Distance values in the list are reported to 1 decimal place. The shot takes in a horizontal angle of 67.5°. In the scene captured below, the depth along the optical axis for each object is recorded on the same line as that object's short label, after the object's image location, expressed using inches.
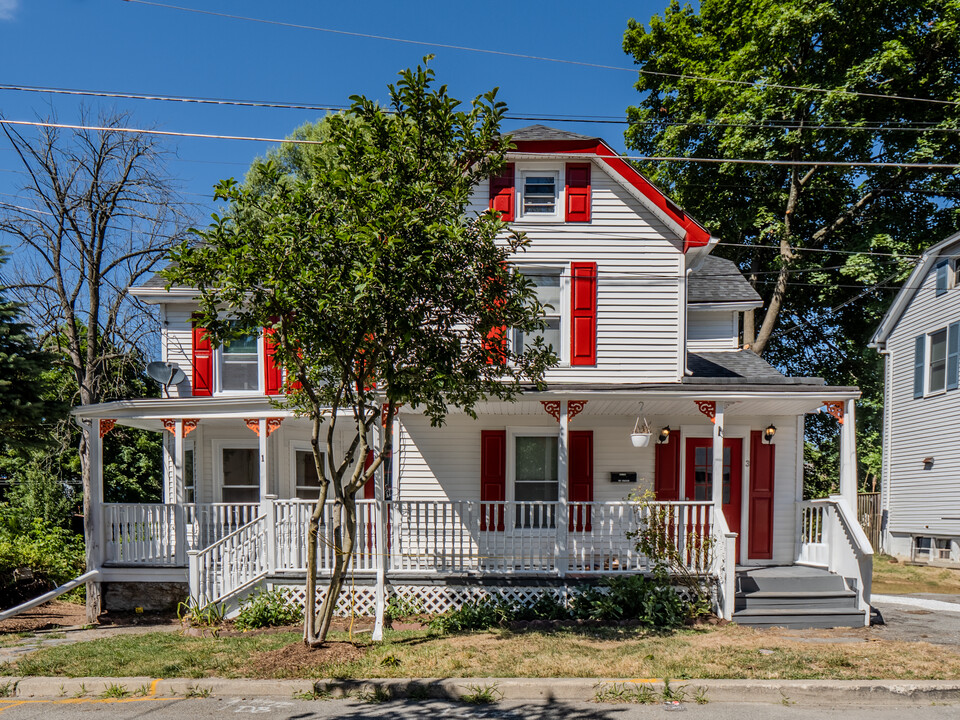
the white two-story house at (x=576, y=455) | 437.1
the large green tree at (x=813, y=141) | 805.9
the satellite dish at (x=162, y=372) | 526.9
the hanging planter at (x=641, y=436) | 466.6
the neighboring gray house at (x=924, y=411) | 768.3
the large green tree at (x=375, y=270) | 304.5
